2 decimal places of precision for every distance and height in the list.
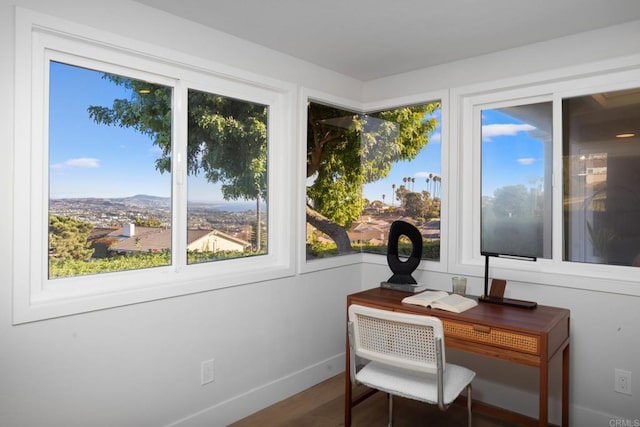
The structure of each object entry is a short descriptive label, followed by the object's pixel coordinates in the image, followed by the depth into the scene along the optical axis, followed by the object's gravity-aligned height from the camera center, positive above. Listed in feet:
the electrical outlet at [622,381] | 8.52 -3.19
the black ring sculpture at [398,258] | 10.27 -0.90
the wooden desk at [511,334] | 7.17 -2.03
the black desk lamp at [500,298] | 8.67 -1.68
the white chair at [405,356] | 6.97 -2.33
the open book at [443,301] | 8.40 -1.68
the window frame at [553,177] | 8.70 +0.95
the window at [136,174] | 6.72 +0.77
